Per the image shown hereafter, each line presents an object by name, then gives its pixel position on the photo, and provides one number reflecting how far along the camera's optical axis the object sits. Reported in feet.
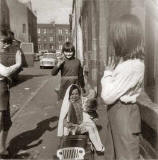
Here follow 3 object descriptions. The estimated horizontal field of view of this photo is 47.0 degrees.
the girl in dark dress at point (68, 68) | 10.46
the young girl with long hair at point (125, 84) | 3.88
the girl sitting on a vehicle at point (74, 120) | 7.87
